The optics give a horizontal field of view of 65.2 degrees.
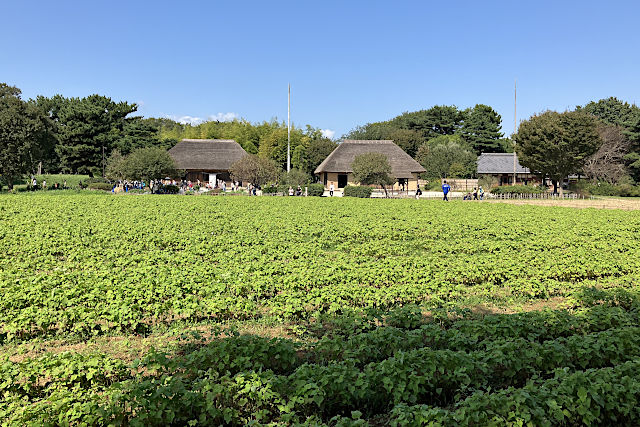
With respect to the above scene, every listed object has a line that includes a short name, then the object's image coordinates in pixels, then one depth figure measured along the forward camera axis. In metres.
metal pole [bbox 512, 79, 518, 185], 48.59
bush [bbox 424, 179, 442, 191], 51.26
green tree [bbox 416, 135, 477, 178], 54.11
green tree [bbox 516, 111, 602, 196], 40.59
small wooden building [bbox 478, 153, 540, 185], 58.91
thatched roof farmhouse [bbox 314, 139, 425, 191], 51.97
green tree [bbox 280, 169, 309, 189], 40.50
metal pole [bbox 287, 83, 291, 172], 49.16
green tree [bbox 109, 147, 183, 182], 41.47
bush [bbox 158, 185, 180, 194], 41.12
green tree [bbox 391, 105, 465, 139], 75.38
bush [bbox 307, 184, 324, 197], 39.62
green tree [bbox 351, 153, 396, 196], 39.72
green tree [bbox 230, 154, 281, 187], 41.69
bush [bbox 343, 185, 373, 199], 37.16
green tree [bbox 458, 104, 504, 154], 69.94
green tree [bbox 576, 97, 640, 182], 49.72
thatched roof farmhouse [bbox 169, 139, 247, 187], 55.34
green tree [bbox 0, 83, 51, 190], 38.66
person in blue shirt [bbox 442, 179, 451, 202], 32.53
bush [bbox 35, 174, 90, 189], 48.47
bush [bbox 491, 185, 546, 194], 38.00
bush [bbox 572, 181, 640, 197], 41.88
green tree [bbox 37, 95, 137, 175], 56.56
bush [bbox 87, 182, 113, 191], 43.34
